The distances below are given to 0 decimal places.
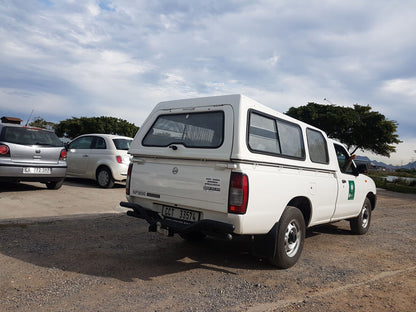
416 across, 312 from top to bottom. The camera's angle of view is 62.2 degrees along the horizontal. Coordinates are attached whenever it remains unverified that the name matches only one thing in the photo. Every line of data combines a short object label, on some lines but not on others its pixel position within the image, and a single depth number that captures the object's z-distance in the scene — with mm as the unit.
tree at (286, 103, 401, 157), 34812
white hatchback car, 10047
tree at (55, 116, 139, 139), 59250
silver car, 7730
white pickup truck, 3711
